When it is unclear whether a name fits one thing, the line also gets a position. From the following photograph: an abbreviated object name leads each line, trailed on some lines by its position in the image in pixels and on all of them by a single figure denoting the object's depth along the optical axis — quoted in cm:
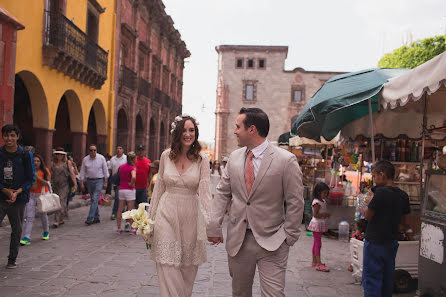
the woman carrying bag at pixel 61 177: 981
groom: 323
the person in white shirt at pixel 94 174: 1020
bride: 367
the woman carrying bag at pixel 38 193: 744
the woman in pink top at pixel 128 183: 909
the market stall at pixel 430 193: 421
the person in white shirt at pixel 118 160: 1181
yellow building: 1243
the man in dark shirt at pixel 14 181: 565
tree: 3299
